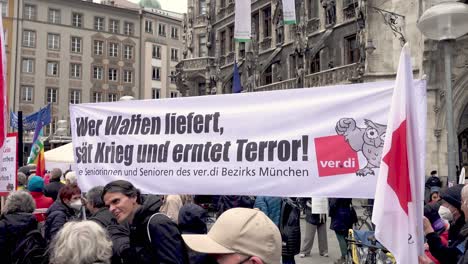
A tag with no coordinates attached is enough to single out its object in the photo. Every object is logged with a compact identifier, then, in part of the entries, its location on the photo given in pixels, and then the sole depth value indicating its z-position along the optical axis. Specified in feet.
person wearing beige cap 7.15
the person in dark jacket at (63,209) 16.86
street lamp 24.17
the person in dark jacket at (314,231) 33.86
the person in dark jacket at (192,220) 14.87
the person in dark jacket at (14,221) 14.23
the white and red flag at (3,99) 16.08
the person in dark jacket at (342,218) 30.96
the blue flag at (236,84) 62.00
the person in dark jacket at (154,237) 10.56
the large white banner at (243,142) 15.98
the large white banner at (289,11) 66.44
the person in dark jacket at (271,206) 26.48
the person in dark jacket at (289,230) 25.91
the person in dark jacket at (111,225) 11.82
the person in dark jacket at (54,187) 26.39
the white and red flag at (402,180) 10.81
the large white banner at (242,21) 58.53
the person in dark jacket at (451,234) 12.75
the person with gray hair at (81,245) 8.39
